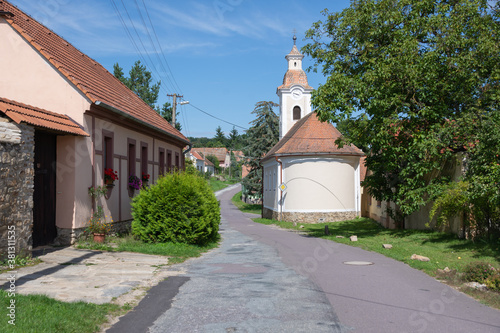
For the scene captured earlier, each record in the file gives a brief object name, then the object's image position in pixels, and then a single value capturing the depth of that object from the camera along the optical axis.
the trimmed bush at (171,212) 13.97
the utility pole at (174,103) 33.98
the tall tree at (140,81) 56.75
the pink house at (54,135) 9.95
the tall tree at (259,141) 46.50
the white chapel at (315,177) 30.36
